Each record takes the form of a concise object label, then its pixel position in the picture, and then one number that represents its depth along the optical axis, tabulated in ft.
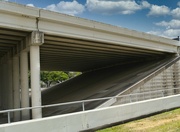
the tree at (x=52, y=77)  262.67
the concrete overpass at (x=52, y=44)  43.68
